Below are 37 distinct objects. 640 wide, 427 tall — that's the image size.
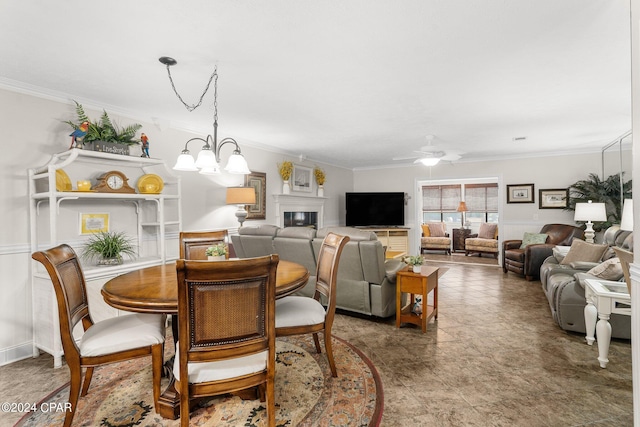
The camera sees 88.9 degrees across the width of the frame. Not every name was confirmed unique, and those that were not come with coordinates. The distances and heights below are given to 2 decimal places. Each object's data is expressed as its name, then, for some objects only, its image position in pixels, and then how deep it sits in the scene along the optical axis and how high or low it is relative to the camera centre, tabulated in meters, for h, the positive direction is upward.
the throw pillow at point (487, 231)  8.73 -0.63
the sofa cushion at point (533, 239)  5.86 -0.58
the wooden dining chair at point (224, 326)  1.47 -0.55
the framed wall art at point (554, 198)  6.25 +0.16
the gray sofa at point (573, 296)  2.96 -0.89
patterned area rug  1.93 -1.24
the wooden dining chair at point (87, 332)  1.74 -0.70
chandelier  2.39 +0.39
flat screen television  7.81 +0.02
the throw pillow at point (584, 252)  3.97 -0.57
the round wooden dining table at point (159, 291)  1.69 -0.45
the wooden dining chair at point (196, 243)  3.12 -0.31
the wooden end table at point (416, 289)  3.26 -0.82
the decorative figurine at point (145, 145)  3.47 +0.72
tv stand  7.54 -0.68
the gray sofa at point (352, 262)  3.37 -0.57
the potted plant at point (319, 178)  6.75 +0.66
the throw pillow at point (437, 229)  9.40 -0.60
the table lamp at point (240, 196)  4.47 +0.21
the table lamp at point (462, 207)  9.52 +0.03
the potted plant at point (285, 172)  5.81 +0.68
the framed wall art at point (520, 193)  6.57 +0.28
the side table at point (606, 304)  2.50 -0.78
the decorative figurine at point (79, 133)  2.92 +0.72
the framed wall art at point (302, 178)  6.26 +0.63
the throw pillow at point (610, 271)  2.96 -0.59
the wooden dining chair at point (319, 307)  2.20 -0.70
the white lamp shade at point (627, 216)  2.68 -0.09
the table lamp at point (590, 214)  5.08 -0.12
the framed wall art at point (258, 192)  5.18 +0.31
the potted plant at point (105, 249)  3.07 -0.34
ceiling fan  4.65 +0.79
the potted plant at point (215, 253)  2.33 -0.30
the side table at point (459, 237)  9.24 -0.82
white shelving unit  2.72 -0.05
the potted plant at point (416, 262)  3.36 -0.55
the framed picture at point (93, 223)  3.21 -0.10
